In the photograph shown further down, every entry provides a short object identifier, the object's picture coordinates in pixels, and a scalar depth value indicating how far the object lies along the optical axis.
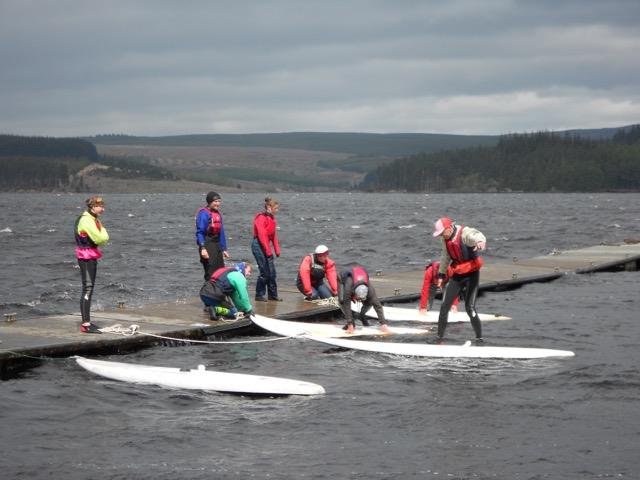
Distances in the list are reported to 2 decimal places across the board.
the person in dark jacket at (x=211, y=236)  18.41
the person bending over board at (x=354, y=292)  17.44
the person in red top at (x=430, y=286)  20.16
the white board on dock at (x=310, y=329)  17.92
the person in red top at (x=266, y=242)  19.81
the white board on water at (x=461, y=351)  16.47
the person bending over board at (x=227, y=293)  17.62
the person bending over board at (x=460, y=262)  16.25
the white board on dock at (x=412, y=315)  20.09
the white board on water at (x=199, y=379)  13.80
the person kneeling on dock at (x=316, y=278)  20.69
